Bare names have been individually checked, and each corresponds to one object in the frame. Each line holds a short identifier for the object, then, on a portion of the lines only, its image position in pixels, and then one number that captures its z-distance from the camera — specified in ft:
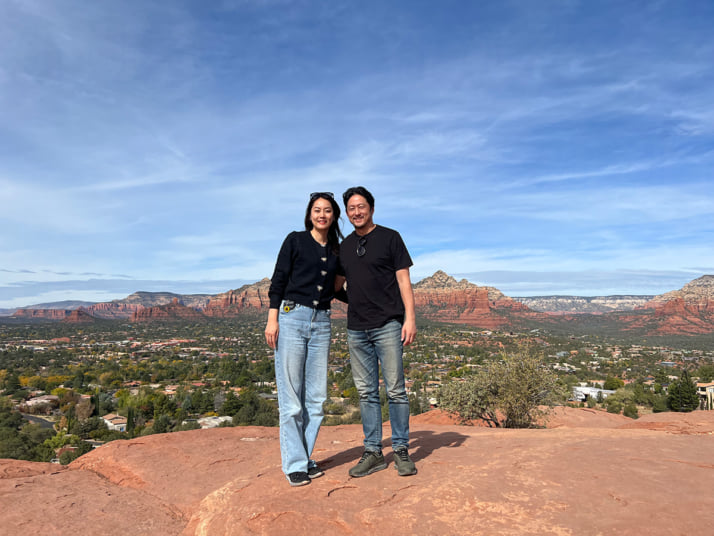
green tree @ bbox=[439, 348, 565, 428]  50.65
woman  14.30
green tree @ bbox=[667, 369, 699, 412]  102.01
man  14.02
